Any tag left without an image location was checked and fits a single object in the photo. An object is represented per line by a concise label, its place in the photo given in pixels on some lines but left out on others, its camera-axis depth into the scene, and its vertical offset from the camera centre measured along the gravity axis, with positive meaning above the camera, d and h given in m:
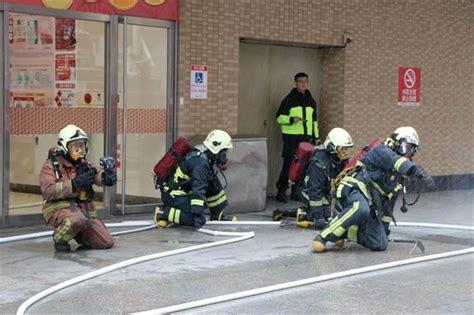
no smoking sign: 19.82 -0.17
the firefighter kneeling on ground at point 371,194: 11.60 -1.21
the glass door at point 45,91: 13.69 -0.27
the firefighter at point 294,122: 17.45 -0.72
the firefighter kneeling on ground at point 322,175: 13.36 -1.18
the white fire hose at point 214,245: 8.73 -1.77
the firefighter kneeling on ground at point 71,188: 11.34 -1.17
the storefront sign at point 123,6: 13.96 +0.79
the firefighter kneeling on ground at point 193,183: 13.23 -1.30
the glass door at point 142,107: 15.29 -0.49
